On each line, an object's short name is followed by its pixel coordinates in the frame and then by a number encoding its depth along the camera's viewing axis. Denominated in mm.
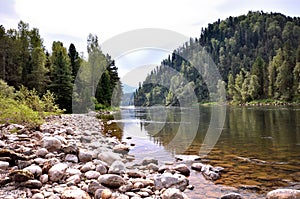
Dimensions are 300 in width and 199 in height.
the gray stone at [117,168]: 6884
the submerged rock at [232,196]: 5423
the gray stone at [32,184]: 5441
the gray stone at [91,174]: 6375
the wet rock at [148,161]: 8570
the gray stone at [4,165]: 6207
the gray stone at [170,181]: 6090
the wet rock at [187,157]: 9029
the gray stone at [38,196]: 4887
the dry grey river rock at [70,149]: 8256
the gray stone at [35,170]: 5956
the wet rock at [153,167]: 7791
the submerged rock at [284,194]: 5301
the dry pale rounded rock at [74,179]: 5947
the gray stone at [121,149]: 10609
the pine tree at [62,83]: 38812
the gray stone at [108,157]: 8128
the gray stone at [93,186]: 5582
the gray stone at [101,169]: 6816
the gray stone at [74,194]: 4947
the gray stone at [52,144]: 8352
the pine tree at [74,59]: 50062
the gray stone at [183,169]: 7404
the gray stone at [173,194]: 5273
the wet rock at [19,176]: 5508
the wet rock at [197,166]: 7769
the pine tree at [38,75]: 37500
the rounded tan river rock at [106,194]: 5246
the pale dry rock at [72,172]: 6422
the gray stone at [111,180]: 5996
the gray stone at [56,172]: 6008
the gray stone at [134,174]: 6867
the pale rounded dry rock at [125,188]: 5832
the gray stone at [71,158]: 7758
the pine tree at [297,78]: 61772
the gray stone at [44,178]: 5826
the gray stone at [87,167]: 6875
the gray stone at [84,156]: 7895
